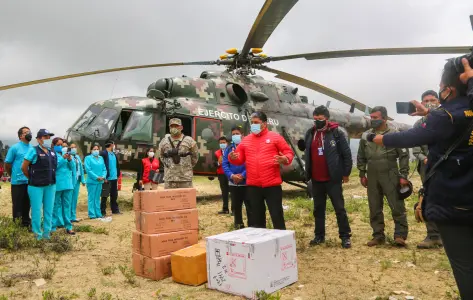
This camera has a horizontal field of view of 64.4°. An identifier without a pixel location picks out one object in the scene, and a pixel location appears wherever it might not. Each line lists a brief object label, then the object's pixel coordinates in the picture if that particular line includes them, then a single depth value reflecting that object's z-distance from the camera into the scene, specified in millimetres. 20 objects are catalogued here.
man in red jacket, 4703
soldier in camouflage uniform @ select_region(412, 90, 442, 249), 4641
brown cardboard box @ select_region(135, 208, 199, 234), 3967
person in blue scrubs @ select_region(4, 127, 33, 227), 6352
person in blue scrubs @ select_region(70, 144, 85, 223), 7362
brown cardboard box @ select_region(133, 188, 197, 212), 3982
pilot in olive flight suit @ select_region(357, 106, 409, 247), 5020
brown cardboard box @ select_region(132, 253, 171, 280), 3877
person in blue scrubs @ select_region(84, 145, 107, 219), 7988
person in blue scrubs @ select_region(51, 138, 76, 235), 6331
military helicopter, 8617
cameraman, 2102
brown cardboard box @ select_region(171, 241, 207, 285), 3656
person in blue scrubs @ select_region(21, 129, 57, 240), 5371
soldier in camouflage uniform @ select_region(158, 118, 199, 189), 5508
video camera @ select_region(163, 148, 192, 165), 5457
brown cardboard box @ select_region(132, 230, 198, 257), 3932
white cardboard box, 3236
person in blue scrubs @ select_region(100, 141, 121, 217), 8336
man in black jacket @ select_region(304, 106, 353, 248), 5121
